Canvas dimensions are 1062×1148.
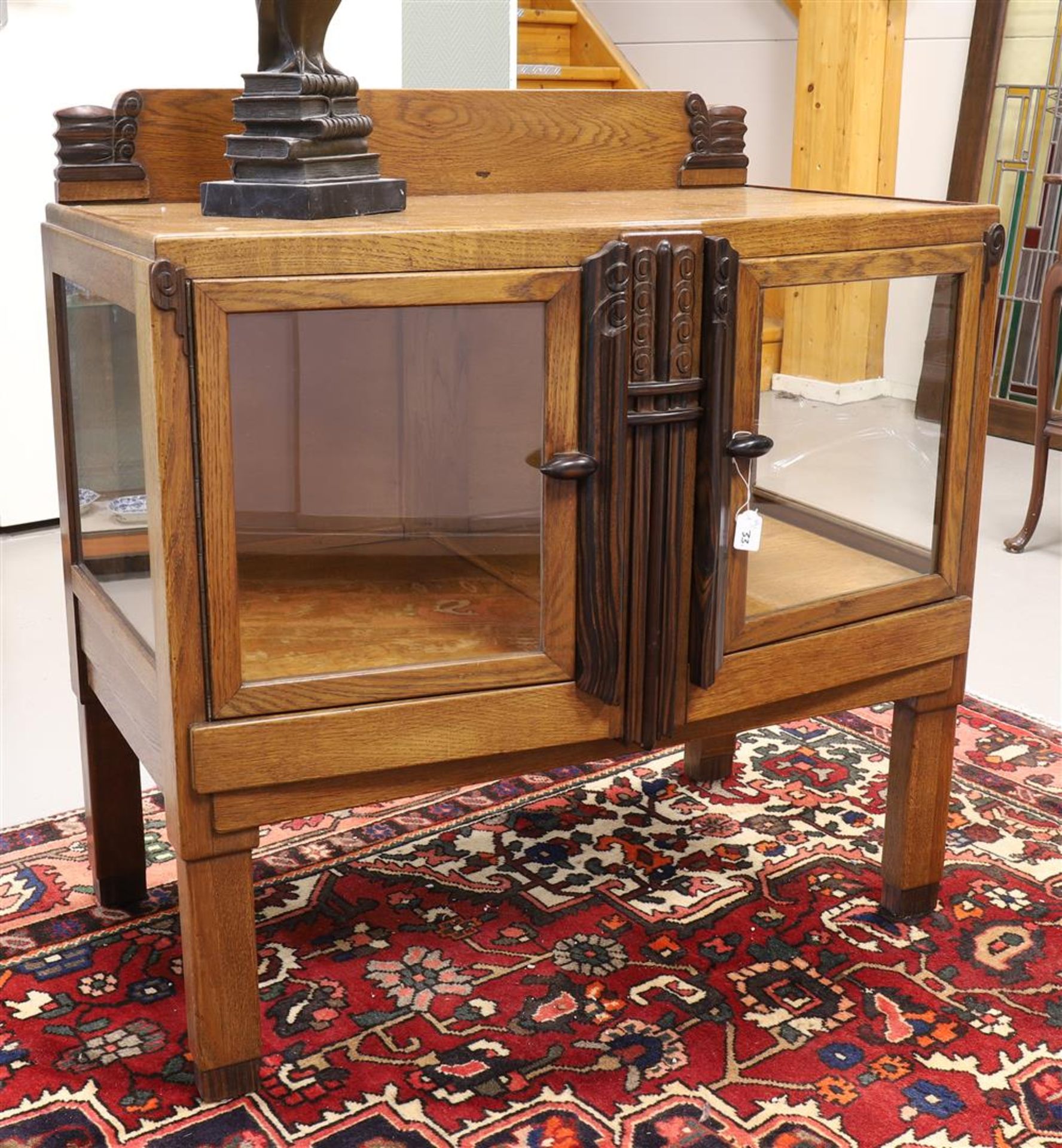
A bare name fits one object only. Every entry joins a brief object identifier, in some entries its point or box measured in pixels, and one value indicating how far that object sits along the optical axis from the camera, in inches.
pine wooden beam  186.7
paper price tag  58.5
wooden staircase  206.1
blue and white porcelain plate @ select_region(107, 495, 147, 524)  55.3
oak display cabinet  51.0
